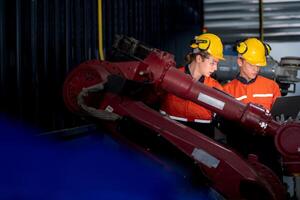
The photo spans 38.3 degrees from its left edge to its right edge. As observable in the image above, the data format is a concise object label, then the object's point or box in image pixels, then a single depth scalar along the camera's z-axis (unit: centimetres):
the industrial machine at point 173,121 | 263
